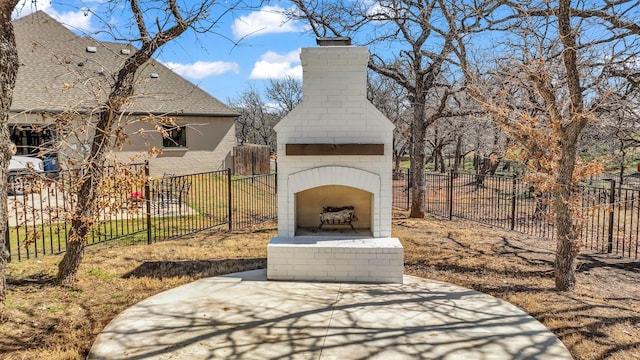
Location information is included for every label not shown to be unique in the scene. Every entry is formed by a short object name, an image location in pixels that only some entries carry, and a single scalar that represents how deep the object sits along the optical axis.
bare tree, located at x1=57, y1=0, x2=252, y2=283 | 5.46
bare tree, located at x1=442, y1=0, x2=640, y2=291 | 5.26
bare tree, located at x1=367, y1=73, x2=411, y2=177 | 23.69
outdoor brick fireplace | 6.14
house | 15.62
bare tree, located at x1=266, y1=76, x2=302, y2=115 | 37.84
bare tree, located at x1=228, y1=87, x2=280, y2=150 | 38.34
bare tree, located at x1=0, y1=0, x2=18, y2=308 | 4.22
